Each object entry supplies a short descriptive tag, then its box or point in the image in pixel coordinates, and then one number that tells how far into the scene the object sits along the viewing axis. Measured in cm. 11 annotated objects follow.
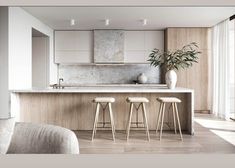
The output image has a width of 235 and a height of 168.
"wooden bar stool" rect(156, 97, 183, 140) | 463
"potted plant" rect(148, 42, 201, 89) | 505
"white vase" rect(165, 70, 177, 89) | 517
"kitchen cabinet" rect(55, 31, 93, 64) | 836
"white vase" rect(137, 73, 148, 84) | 835
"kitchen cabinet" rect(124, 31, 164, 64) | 839
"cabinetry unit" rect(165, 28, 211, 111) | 797
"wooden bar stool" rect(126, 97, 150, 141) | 463
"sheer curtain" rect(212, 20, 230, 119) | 703
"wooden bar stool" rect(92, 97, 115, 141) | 460
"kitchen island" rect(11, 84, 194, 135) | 548
